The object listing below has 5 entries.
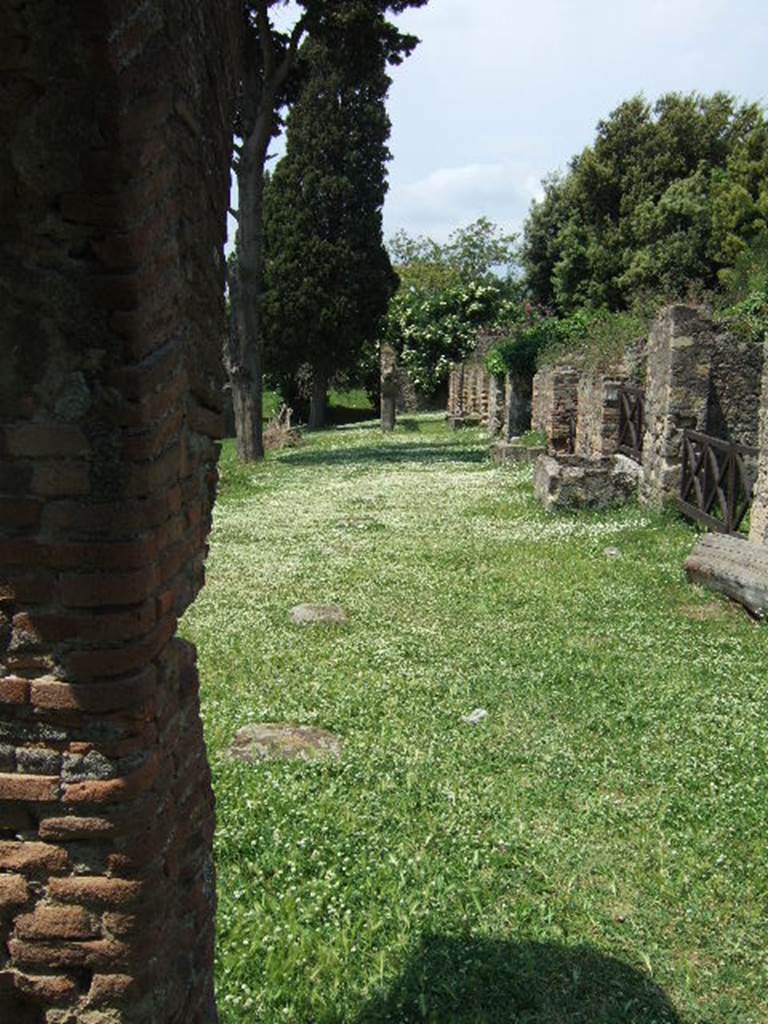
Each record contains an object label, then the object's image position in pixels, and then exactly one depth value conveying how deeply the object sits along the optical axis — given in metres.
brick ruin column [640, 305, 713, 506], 11.09
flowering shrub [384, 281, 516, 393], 37.12
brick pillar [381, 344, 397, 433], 29.16
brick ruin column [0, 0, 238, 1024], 1.89
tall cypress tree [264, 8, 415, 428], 30.88
